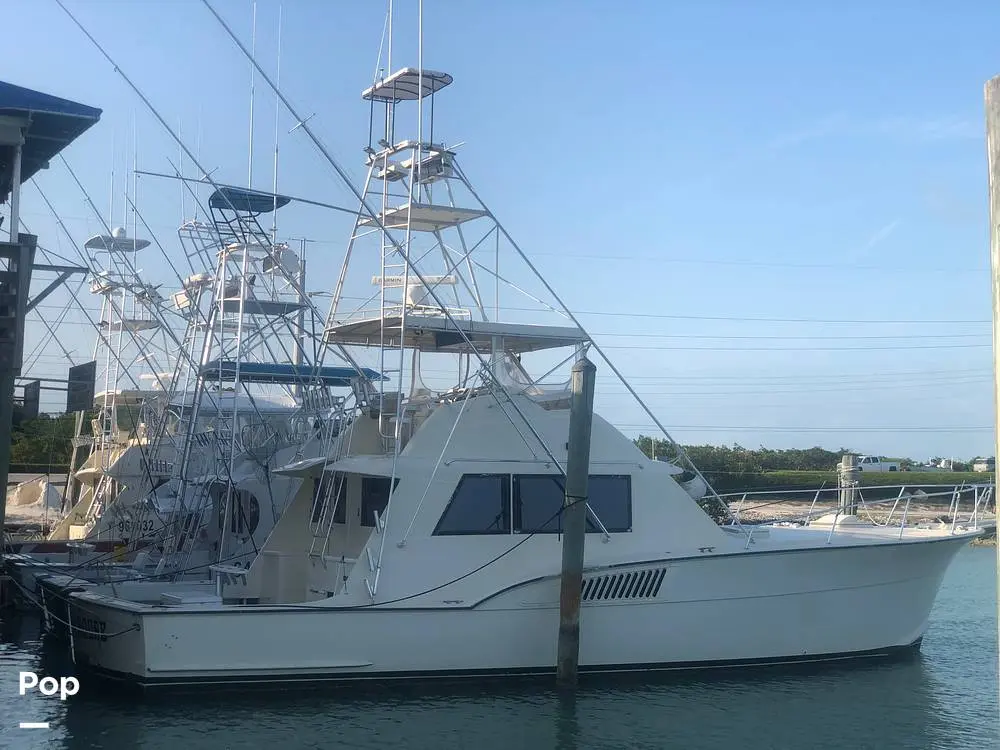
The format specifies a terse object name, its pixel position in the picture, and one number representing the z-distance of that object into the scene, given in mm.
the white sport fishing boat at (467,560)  13258
